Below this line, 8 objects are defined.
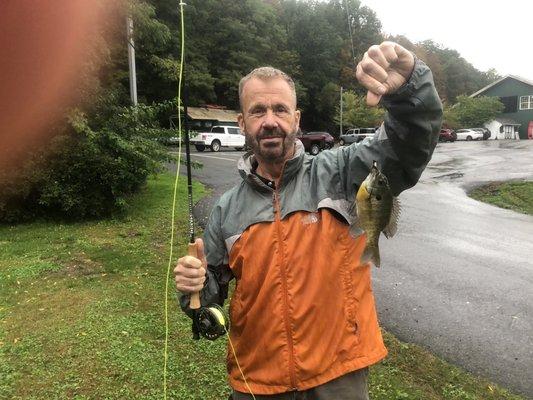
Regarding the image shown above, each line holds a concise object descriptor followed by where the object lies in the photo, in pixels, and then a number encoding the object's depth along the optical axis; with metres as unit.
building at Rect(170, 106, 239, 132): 42.67
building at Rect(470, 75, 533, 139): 60.81
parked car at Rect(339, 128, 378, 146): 45.33
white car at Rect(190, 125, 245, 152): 34.53
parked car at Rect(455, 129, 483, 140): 57.00
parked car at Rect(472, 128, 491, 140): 57.97
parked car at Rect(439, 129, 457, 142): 51.97
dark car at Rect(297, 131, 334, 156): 36.09
